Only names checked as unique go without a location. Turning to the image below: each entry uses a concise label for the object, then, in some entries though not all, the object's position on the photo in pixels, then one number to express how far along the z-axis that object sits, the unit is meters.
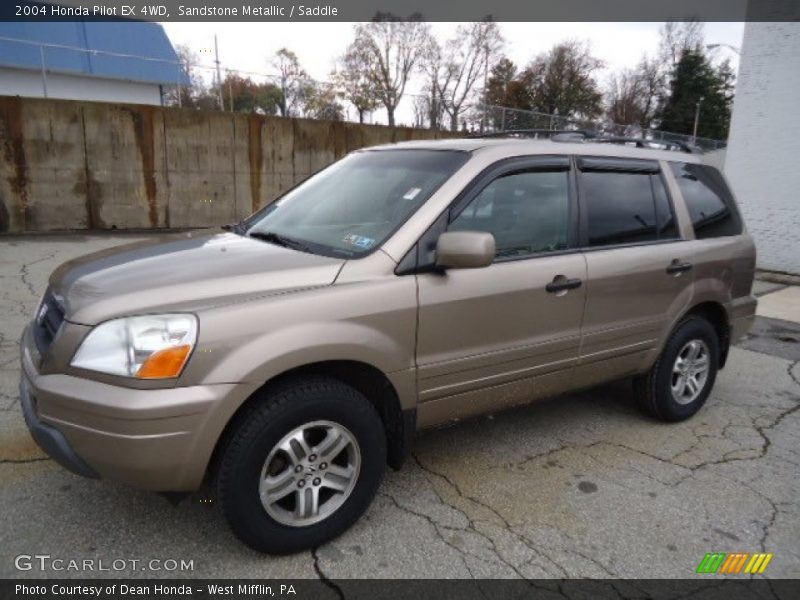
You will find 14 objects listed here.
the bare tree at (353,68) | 37.28
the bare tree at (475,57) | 48.06
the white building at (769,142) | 10.14
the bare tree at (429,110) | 17.76
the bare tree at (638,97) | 57.56
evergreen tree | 49.44
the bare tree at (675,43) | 56.22
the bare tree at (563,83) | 52.41
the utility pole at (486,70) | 49.00
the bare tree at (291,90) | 15.56
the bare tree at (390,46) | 39.84
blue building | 18.34
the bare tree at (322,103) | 16.62
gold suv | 2.18
